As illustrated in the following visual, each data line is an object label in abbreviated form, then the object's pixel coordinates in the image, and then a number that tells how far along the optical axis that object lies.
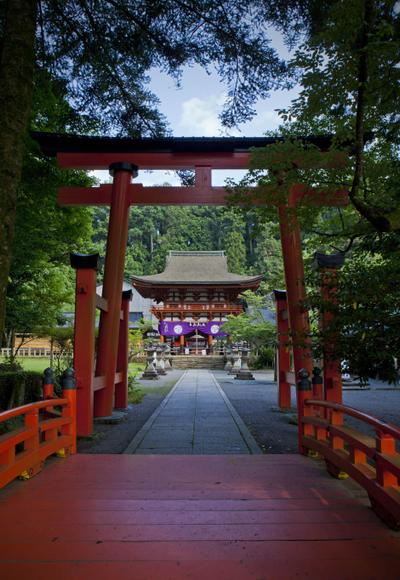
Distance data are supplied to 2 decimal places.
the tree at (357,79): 3.42
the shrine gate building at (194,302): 31.17
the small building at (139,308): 49.34
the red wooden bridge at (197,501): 2.32
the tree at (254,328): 19.61
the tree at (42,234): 7.89
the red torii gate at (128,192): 7.60
